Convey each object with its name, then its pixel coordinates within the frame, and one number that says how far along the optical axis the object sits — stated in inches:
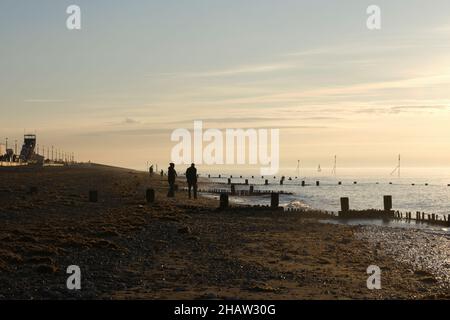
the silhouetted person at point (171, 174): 1475.1
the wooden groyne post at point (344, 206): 1540.4
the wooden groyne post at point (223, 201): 1377.0
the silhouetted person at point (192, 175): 1427.2
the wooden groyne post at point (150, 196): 1409.9
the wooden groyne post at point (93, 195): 1312.7
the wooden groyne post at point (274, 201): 1451.8
